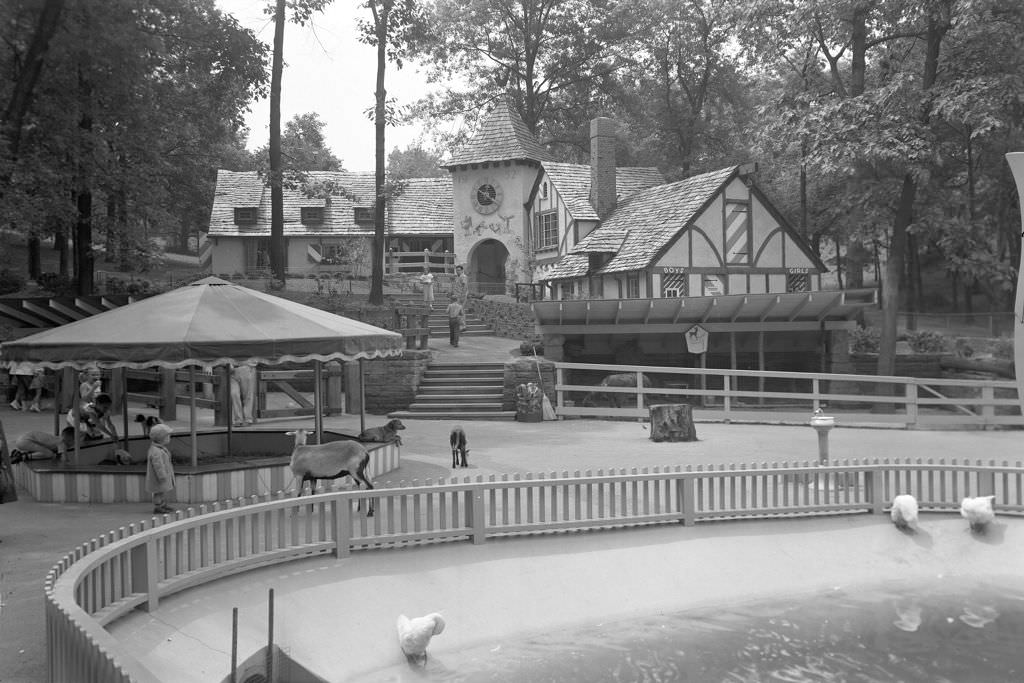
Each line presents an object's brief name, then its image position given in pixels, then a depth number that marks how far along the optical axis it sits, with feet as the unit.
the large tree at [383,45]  104.83
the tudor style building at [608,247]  87.71
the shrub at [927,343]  112.37
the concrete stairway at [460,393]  75.05
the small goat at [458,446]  50.26
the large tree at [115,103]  81.41
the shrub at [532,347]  88.33
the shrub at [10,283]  106.63
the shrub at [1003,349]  115.14
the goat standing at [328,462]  37.52
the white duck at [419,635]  27.50
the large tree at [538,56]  152.25
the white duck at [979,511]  38.37
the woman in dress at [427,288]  113.94
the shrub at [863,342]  112.47
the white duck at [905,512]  38.47
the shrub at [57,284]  103.02
